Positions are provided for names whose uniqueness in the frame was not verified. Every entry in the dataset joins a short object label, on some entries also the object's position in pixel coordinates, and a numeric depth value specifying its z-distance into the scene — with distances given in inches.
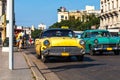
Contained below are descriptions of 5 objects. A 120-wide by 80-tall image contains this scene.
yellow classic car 482.7
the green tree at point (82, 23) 3333.1
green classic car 649.3
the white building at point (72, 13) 4664.3
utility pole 364.9
